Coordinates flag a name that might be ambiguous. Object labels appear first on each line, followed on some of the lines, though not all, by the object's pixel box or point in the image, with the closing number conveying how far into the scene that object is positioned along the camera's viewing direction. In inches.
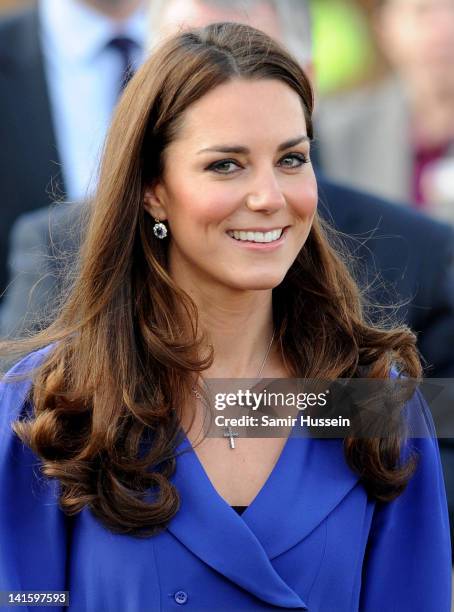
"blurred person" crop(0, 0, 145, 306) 401.7
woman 232.5
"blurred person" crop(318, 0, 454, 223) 468.1
